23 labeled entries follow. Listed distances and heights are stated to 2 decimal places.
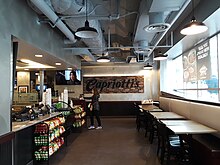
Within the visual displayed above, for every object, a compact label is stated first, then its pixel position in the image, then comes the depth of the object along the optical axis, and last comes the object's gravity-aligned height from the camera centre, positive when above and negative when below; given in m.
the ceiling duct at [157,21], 3.37 +1.30
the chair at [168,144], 3.14 -1.17
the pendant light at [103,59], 5.37 +0.85
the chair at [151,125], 4.67 -1.16
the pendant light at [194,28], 2.51 +0.87
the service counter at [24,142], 2.84 -1.02
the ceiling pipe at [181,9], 2.84 +1.38
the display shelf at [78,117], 5.61 -1.07
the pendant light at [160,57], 5.16 +0.87
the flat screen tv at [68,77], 9.06 +0.48
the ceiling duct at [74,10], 2.77 +1.38
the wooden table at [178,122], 3.58 -0.84
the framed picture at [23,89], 7.62 -0.13
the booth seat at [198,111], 3.27 -0.66
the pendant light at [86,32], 2.86 +0.93
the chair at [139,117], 6.09 -1.20
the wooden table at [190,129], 2.89 -0.82
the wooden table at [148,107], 6.09 -0.87
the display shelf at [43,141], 3.34 -1.13
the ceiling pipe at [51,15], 2.59 +1.28
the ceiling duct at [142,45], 5.25 +1.27
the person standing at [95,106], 6.59 -0.82
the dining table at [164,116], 4.42 -0.87
